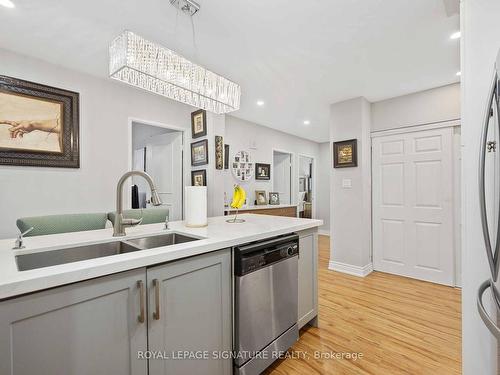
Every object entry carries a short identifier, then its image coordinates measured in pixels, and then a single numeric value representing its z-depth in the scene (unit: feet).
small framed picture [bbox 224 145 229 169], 13.09
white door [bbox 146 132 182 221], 11.26
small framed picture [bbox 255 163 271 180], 15.66
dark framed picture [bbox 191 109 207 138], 10.03
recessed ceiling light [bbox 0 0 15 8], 5.32
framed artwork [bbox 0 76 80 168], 7.20
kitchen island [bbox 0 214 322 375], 2.47
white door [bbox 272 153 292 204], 18.51
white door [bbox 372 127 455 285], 9.51
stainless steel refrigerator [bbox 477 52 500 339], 2.77
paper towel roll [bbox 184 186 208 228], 5.75
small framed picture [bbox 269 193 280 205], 16.21
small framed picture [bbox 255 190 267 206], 15.42
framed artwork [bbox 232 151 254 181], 14.35
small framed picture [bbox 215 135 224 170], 10.02
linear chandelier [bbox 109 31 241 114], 4.57
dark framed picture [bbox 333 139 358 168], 10.67
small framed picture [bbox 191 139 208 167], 10.00
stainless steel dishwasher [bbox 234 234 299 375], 4.46
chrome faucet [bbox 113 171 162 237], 4.39
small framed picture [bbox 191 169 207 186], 10.08
